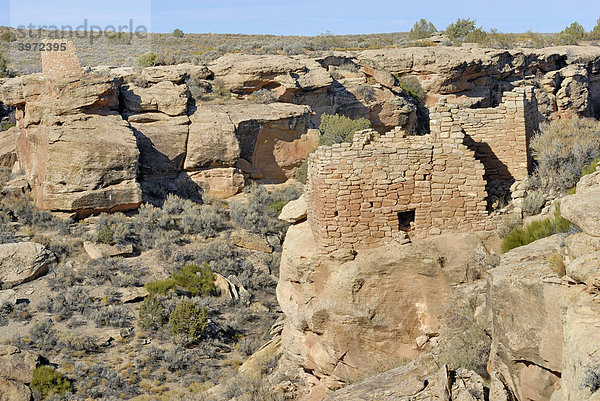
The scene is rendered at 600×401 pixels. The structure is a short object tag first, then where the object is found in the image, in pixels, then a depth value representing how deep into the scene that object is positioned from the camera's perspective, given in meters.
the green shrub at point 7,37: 52.56
